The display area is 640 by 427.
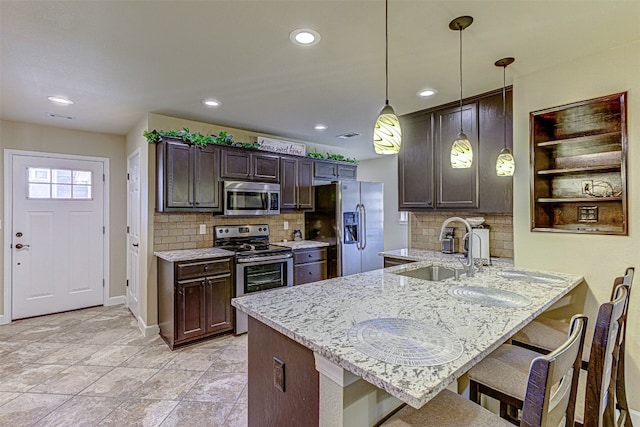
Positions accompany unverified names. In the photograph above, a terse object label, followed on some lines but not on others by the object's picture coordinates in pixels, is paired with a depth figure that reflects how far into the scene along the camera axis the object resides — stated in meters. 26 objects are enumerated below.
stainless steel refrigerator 4.42
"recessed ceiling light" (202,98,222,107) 3.19
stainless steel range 3.58
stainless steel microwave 3.90
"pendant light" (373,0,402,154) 1.66
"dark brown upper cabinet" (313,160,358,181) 4.83
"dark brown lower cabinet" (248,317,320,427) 1.29
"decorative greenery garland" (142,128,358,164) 3.46
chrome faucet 2.22
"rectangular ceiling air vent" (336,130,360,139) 4.53
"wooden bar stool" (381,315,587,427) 0.81
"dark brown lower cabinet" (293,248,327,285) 4.10
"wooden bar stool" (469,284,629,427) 1.20
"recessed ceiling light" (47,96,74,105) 3.08
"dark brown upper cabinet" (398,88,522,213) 2.94
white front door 4.04
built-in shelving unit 2.29
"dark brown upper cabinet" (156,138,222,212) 3.46
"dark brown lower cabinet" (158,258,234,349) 3.18
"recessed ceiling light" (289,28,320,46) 1.97
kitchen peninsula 0.98
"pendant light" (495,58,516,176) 2.46
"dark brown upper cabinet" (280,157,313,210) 4.44
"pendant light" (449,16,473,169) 2.15
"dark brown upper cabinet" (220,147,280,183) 3.90
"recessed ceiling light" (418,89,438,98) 2.94
